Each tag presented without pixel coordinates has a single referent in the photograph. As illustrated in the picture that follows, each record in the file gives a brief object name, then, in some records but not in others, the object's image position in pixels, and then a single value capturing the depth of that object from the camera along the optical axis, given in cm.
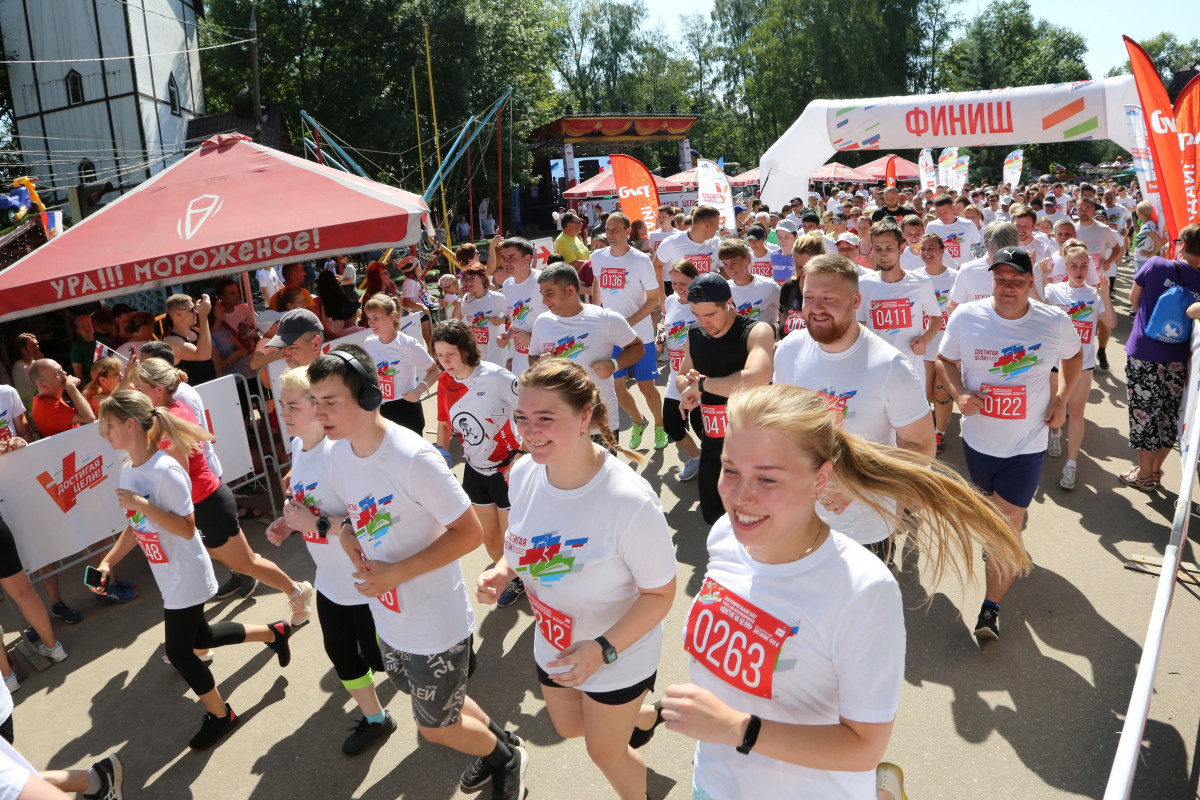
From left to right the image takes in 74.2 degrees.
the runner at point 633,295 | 753
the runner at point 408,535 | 294
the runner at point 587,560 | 255
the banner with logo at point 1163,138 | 560
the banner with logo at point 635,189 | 1215
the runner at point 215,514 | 457
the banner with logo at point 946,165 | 1814
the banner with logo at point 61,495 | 508
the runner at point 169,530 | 383
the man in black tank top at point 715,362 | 437
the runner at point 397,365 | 618
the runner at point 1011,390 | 423
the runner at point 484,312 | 781
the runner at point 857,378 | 337
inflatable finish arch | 1030
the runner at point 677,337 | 565
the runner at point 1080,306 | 638
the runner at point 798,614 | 169
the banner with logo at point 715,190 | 1232
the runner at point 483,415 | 465
